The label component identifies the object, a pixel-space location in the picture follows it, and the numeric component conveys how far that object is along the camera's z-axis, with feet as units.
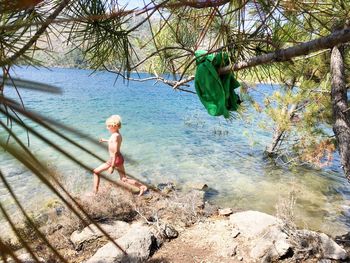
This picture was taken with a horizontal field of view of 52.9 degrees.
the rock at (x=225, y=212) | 15.52
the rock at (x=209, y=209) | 15.45
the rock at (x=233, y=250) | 10.96
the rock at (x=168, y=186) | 19.09
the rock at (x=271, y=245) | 10.38
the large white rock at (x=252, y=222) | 12.46
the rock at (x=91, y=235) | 11.52
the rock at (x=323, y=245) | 10.43
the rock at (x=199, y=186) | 20.94
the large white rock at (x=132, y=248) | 9.76
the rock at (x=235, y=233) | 12.38
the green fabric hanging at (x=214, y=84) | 5.64
